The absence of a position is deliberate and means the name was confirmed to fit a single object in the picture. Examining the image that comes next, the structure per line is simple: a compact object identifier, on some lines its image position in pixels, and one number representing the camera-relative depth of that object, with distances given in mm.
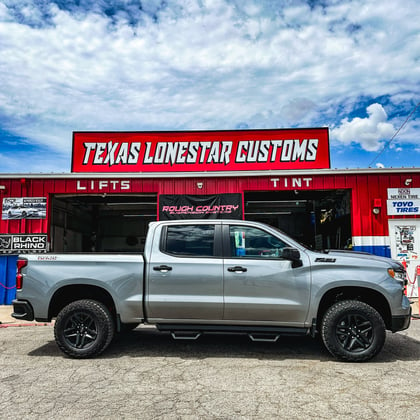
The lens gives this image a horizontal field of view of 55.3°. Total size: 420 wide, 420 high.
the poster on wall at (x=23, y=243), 11648
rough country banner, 11898
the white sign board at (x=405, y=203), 11758
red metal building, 11750
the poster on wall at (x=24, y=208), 11812
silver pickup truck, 5316
